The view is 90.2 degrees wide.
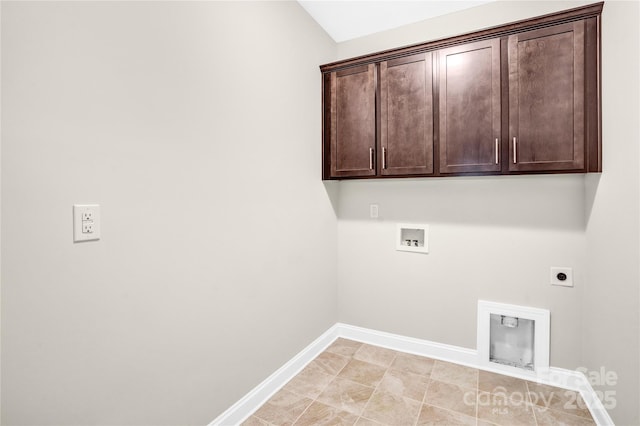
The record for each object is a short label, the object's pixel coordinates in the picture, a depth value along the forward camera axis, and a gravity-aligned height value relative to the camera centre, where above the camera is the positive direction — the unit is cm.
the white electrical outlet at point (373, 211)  272 +1
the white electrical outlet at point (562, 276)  211 -44
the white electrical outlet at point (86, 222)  109 -3
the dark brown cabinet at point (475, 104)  182 +71
